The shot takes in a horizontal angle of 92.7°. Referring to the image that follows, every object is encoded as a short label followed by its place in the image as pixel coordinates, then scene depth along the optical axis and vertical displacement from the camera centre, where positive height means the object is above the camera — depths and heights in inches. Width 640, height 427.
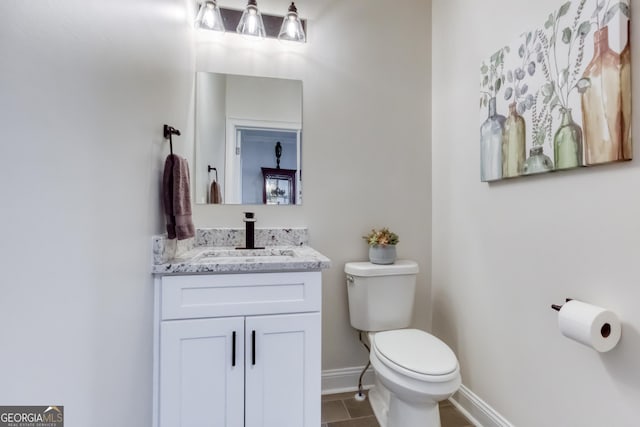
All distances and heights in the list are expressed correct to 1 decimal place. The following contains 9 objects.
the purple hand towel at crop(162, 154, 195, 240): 50.0 +3.4
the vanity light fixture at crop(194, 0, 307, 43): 69.6 +46.6
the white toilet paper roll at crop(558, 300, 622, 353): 37.0 -13.3
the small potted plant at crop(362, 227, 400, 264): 70.7 -6.7
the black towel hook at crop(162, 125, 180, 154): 51.2 +14.6
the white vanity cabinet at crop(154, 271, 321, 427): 47.1 -21.1
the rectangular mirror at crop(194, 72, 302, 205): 72.1 +19.1
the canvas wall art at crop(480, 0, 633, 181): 37.1 +18.4
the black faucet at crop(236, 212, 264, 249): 68.5 -2.6
